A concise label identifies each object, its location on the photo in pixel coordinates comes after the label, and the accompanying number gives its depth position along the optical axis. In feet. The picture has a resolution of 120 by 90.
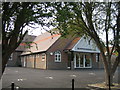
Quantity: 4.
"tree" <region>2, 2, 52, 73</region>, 11.55
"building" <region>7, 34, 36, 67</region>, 84.39
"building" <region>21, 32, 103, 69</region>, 60.16
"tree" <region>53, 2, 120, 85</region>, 24.26
